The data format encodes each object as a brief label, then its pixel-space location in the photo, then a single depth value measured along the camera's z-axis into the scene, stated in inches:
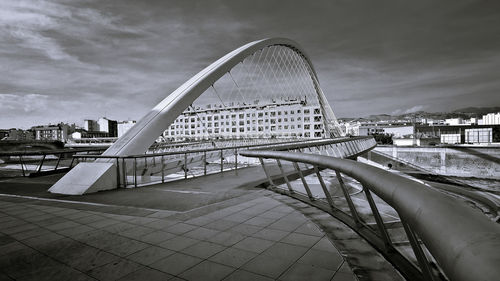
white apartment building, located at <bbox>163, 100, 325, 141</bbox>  2610.7
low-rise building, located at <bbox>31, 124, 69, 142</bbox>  4574.8
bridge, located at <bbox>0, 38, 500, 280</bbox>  38.5
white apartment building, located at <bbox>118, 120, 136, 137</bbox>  4032.5
